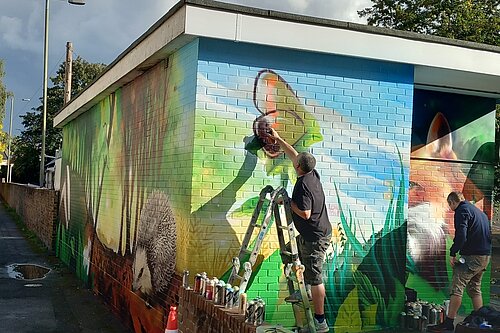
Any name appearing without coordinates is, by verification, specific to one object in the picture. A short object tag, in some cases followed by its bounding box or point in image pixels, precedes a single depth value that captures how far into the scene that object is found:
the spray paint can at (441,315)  7.85
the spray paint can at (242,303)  4.68
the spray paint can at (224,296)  5.01
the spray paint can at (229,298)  4.98
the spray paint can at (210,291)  5.24
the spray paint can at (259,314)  4.41
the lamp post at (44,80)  25.36
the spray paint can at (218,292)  5.09
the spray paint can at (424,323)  7.35
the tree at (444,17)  20.70
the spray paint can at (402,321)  7.09
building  6.16
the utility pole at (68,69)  24.14
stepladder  5.68
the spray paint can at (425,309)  7.64
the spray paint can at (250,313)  4.43
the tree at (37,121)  44.59
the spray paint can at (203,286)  5.38
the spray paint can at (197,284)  5.55
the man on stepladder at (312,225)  5.88
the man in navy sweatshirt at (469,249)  8.40
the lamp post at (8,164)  55.92
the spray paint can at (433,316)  7.71
